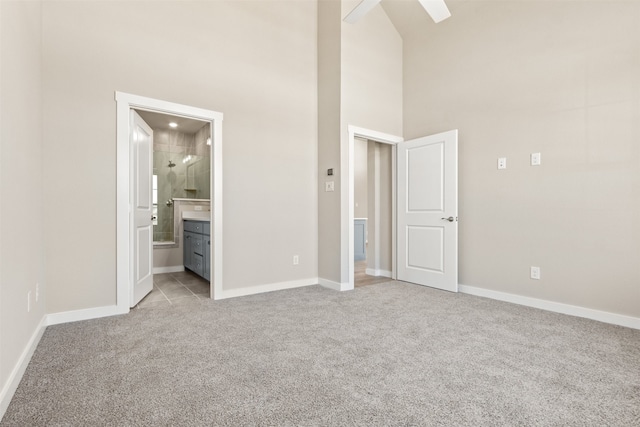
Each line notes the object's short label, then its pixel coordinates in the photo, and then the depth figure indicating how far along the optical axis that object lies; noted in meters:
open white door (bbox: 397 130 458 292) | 3.84
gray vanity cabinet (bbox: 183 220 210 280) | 4.16
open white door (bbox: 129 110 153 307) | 3.12
